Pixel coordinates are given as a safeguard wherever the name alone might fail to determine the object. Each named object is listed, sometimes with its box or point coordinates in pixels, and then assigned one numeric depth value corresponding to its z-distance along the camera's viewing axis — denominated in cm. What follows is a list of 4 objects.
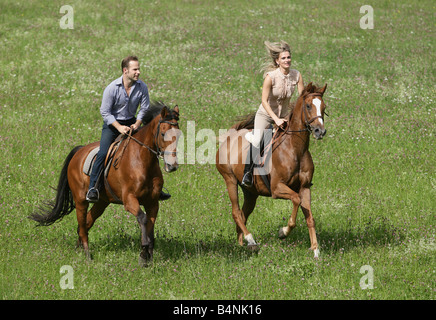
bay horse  1809
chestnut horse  1902
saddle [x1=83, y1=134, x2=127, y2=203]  2033
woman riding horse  2016
